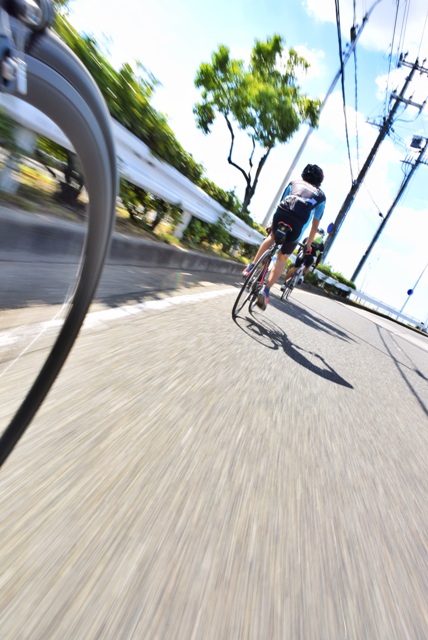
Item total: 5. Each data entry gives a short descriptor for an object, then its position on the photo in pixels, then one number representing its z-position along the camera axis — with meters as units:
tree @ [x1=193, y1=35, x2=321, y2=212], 25.41
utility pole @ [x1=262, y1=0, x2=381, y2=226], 17.19
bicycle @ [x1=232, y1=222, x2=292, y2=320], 5.40
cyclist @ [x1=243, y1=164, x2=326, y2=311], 5.13
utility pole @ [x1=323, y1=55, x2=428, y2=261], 22.91
